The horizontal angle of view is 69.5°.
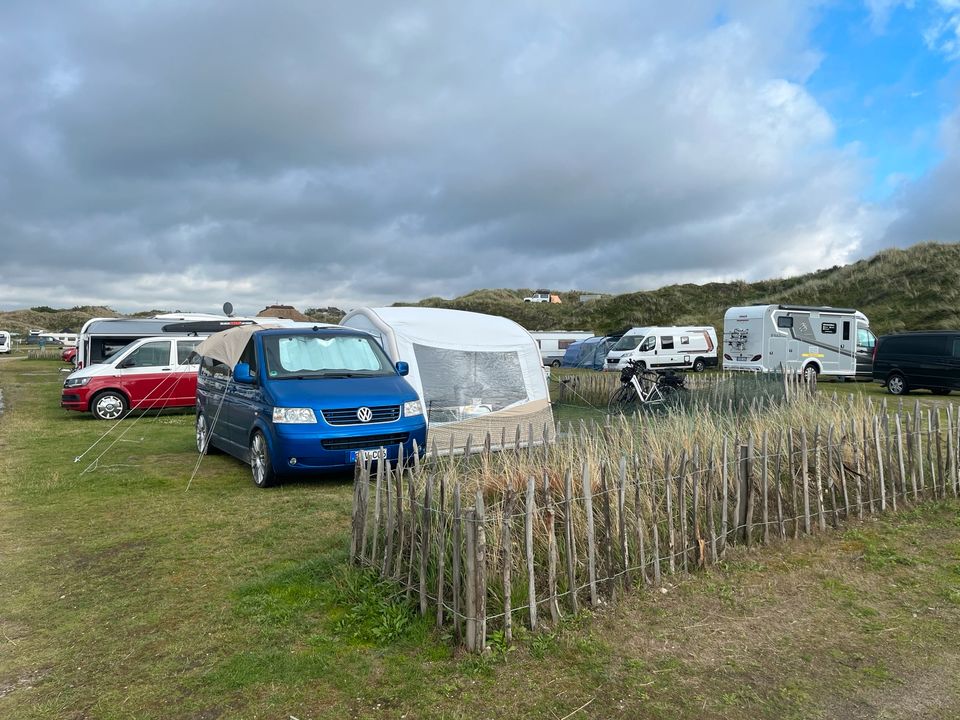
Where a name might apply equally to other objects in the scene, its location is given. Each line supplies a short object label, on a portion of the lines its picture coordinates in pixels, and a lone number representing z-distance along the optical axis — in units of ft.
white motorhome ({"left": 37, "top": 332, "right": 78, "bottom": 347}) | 184.64
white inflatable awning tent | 30.22
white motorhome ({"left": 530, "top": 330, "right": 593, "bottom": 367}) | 120.26
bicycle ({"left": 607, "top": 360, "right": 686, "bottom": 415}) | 46.91
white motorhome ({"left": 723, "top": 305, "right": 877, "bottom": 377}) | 77.77
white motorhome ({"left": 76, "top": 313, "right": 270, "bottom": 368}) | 61.16
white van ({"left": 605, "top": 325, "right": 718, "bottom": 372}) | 94.63
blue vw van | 23.89
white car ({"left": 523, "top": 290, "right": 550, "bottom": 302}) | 243.52
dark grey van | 61.31
